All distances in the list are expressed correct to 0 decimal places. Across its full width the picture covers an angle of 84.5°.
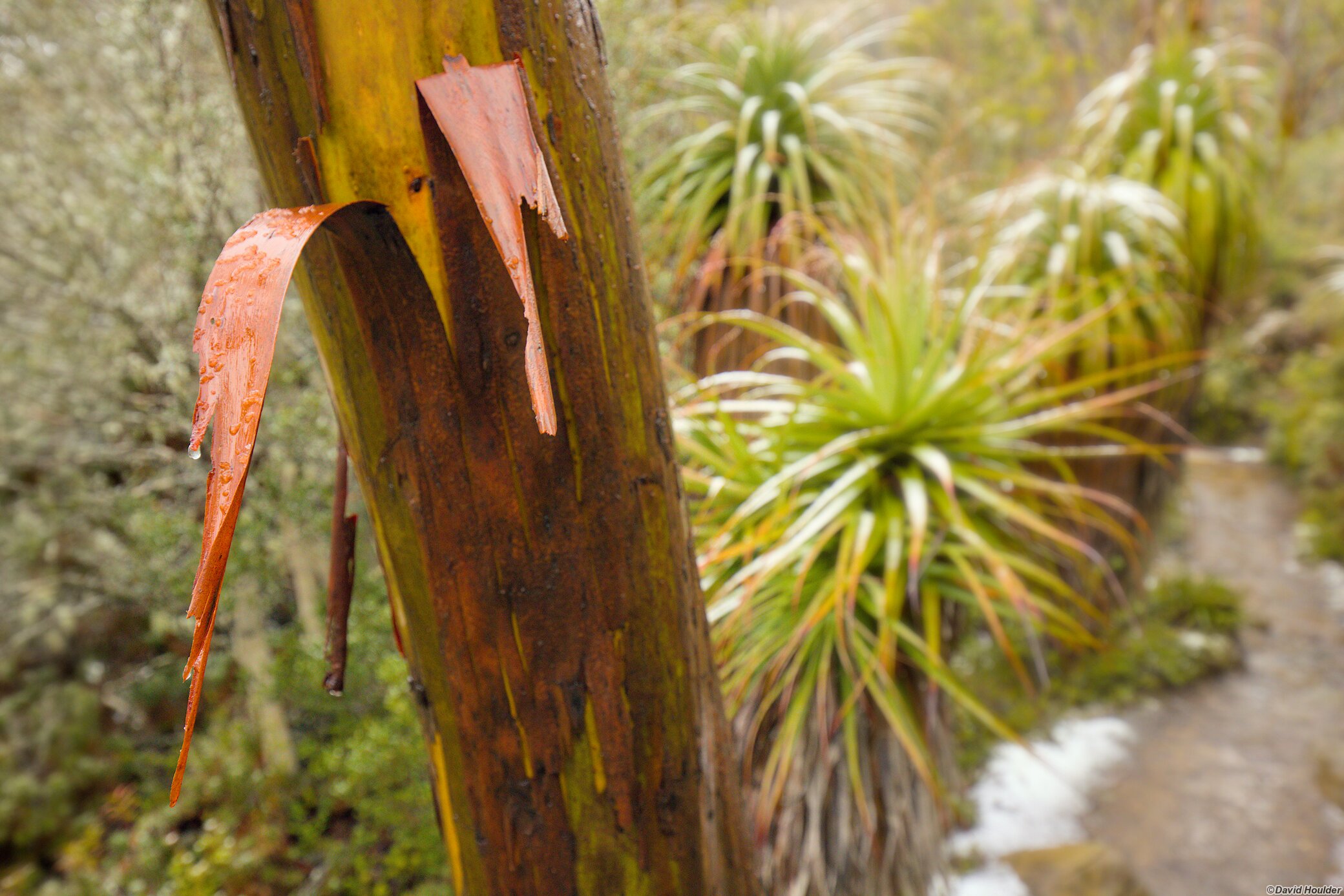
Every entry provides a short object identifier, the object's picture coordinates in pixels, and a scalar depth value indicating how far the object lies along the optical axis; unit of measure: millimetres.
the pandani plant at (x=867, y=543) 1838
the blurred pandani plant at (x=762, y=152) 3012
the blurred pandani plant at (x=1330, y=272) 6806
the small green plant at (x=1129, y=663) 5051
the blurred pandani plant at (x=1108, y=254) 3730
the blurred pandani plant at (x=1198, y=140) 4195
